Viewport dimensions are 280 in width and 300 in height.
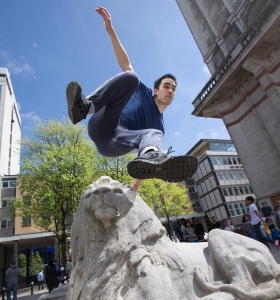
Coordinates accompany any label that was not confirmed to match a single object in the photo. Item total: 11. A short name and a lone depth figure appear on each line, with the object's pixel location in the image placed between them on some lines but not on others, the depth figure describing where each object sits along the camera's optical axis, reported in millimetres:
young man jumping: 2607
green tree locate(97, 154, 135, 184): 21009
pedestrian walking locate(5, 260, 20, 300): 11922
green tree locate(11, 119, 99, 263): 18828
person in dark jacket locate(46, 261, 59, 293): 13086
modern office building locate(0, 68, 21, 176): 38594
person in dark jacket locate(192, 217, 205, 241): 10008
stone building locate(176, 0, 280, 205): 14031
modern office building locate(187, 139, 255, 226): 45297
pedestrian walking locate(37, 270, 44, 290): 26658
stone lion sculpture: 1962
